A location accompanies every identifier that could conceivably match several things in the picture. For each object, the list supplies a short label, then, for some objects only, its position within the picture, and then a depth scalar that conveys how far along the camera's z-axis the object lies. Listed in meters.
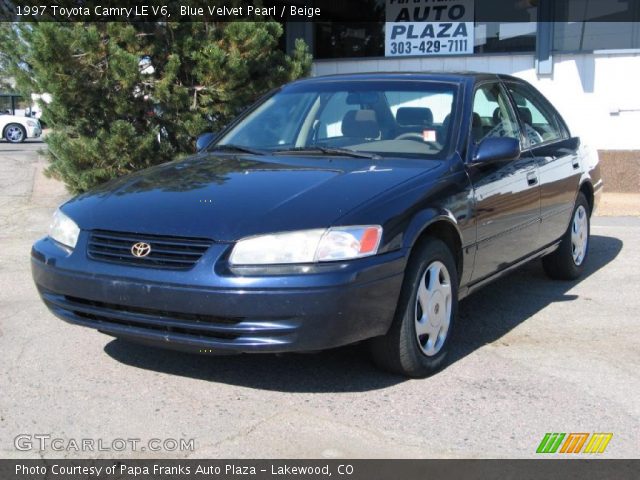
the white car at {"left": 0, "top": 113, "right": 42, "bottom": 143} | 27.97
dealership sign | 11.74
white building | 10.72
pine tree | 8.62
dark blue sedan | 3.58
